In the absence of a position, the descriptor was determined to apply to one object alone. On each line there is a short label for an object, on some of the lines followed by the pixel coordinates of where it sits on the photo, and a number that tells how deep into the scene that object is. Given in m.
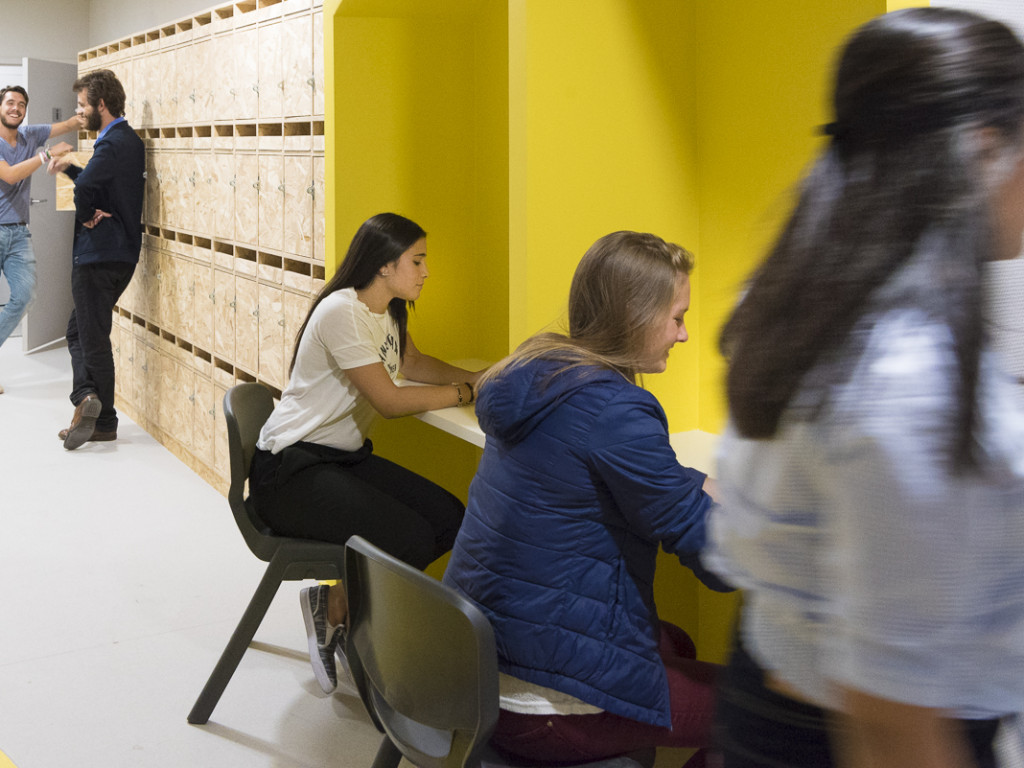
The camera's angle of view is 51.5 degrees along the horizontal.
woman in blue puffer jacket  1.60
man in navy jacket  5.50
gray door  7.84
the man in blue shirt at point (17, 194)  6.30
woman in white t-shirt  2.66
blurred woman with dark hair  0.73
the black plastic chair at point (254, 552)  2.63
